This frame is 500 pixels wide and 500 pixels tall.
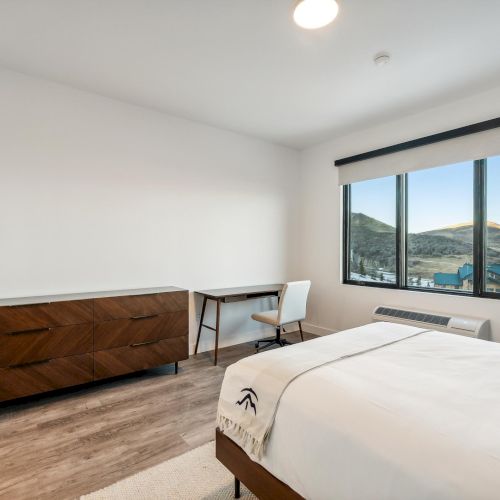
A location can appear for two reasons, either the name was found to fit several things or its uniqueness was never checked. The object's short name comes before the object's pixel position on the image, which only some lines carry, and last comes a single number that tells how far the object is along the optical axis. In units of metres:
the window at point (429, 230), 3.04
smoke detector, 2.37
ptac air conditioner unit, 2.86
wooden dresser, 2.33
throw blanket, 1.37
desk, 3.38
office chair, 3.50
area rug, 1.60
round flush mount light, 1.85
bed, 0.92
